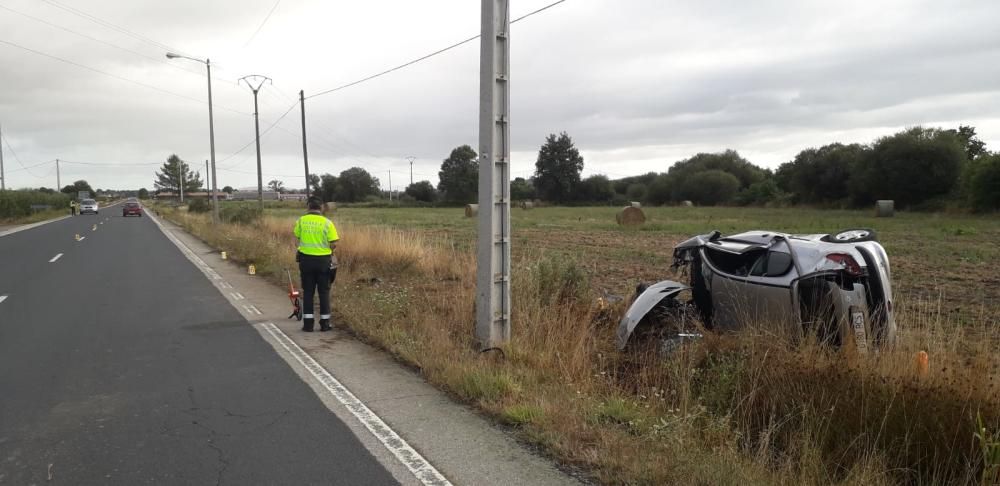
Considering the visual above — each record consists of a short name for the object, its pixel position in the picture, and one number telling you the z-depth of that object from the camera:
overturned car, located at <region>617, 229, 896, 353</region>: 5.57
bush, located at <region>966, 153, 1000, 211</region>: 37.50
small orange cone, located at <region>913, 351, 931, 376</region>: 4.65
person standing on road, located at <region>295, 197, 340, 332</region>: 8.93
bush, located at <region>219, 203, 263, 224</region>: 32.81
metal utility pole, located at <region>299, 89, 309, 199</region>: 39.31
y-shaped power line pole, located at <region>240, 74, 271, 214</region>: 37.03
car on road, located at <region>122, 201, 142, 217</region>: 59.53
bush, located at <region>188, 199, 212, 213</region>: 59.22
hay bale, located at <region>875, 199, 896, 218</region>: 41.28
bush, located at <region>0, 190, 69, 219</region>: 46.69
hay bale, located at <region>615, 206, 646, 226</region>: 36.47
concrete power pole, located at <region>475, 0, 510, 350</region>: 7.16
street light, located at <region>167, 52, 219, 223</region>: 32.76
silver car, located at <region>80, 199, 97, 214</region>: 68.44
